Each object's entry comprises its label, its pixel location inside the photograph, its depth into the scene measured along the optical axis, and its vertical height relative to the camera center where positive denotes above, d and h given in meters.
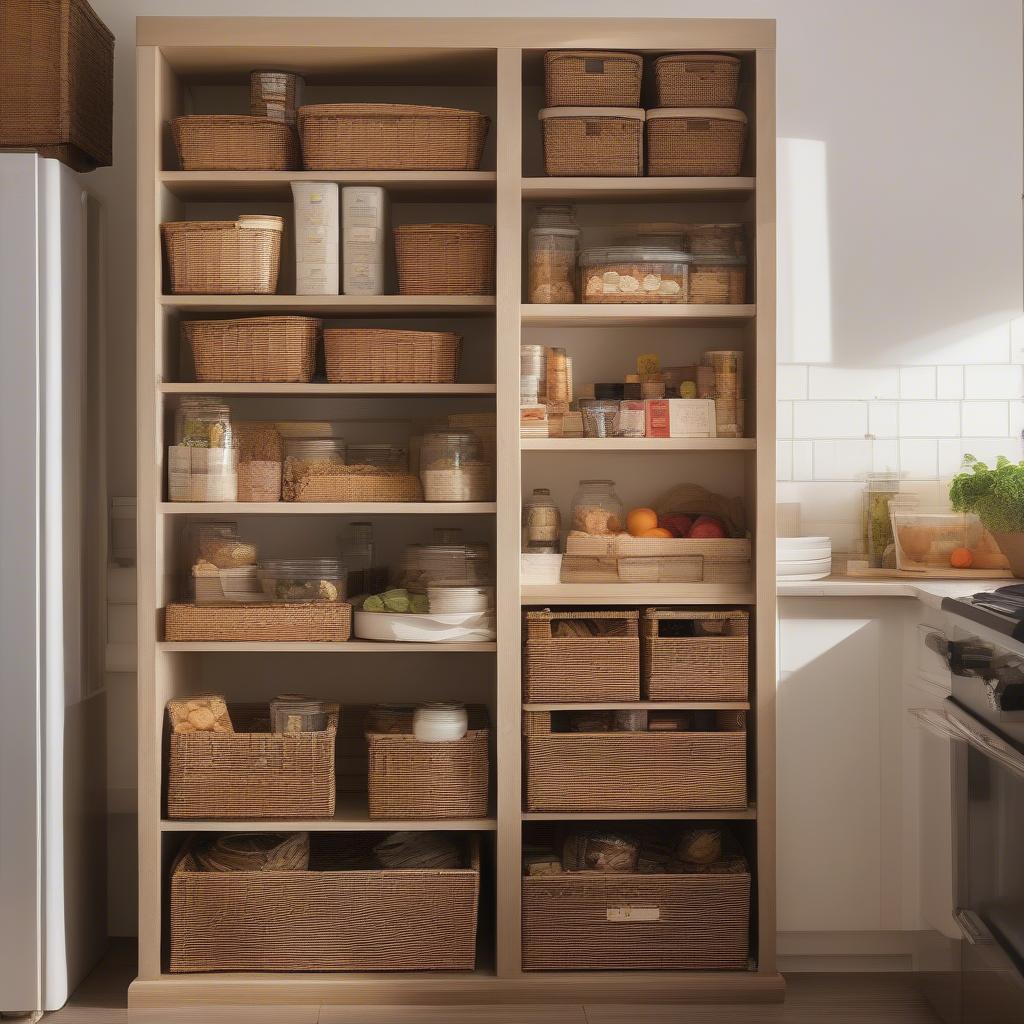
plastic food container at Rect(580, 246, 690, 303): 2.84 +0.56
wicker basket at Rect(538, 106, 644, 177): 2.82 +0.87
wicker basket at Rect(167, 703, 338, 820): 2.80 -0.65
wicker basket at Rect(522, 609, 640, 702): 2.81 -0.38
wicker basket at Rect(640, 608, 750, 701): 2.82 -0.38
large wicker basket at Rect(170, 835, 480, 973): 2.79 -0.99
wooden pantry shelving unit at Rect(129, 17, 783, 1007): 2.78 +0.20
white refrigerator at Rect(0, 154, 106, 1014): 2.67 -0.18
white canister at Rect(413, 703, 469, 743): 2.83 -0.53
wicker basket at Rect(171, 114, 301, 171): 2.80 +0.87
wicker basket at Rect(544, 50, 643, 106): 2.81 +1.03
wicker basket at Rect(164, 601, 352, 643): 2.81 -0.29
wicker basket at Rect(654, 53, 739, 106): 2.82 +1.03
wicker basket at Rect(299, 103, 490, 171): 2.81 +0.88
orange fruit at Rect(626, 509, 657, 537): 2.94 -0.04
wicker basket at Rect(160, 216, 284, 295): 2.79 +0.59
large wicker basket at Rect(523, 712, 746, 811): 2.81 -0.63
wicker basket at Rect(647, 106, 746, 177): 2.82 +0.88
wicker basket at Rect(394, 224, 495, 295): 2.84 +0.60
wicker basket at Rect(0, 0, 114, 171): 2.75 +1.00
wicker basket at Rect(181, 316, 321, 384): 2.82 +0.37
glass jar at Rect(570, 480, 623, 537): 2.93 -0.01
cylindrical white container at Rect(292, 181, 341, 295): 2.81 +0.64
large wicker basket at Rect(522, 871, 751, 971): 2.80 -1.00
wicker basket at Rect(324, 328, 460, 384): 2.84 +0.36
